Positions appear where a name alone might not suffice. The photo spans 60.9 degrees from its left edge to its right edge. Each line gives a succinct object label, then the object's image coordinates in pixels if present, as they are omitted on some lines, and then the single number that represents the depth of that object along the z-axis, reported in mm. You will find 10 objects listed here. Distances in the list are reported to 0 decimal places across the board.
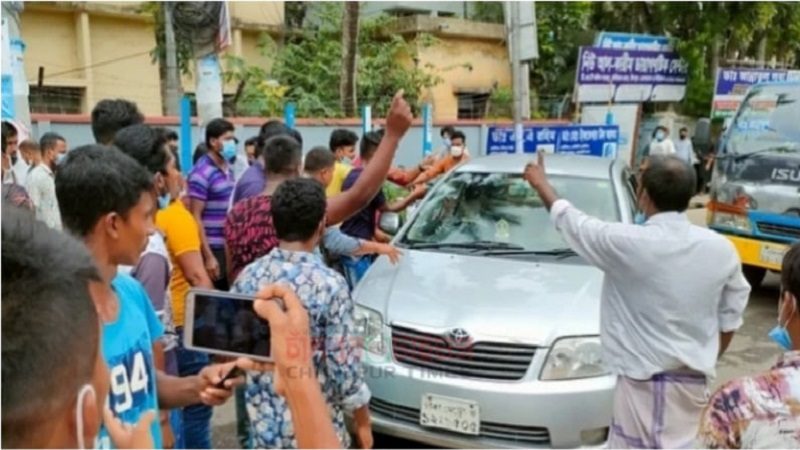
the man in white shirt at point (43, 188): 4430
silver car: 3174
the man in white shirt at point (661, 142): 14212
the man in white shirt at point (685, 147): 15328
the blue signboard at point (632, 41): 15305
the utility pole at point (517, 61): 8828
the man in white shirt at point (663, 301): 2572
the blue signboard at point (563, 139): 8156
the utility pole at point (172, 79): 9883
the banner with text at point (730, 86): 15453
